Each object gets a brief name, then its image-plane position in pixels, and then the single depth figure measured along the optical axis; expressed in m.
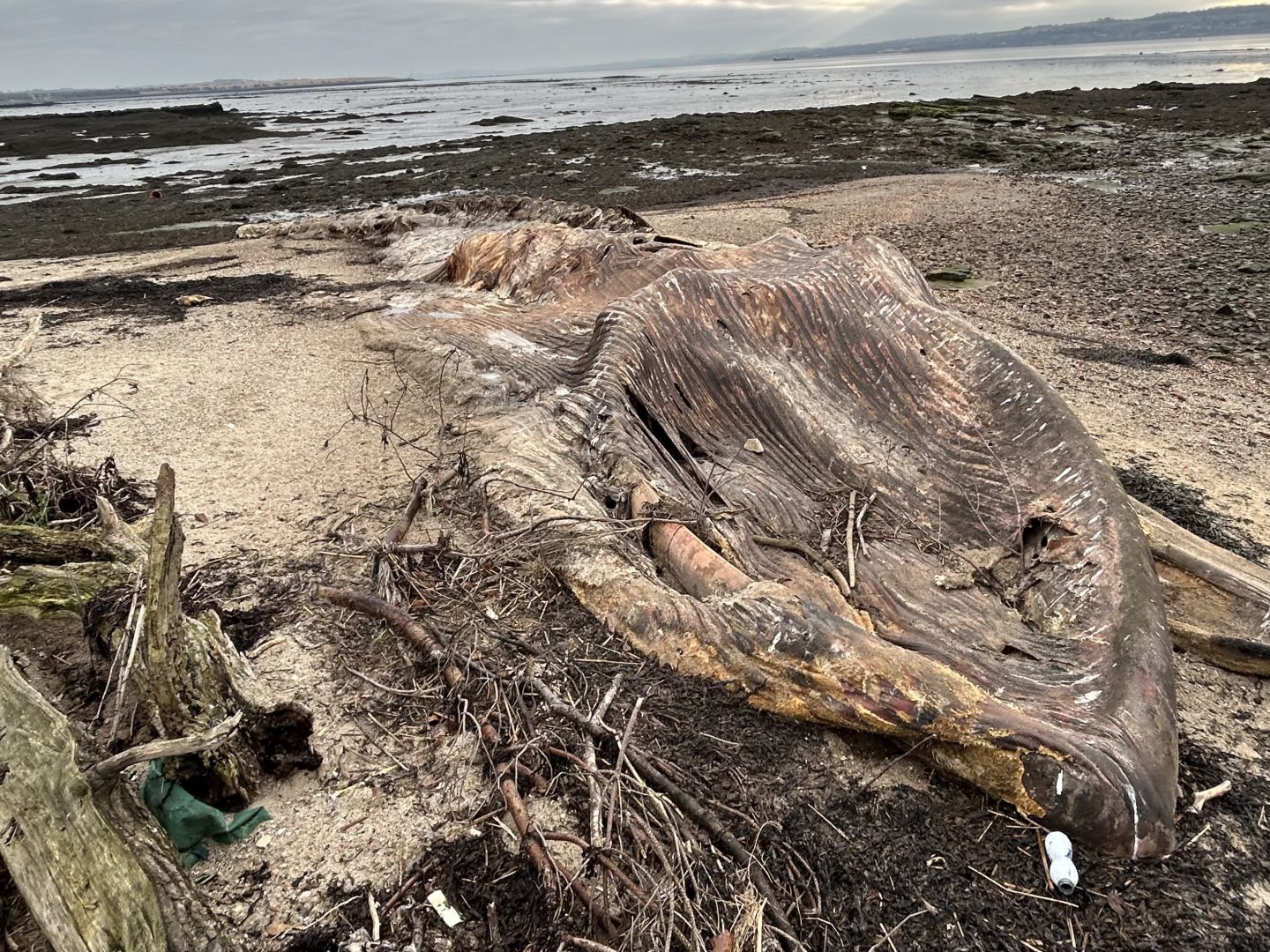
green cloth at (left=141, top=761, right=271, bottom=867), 2.46
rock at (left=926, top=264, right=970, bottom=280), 10.91
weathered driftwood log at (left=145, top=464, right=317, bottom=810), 2.35
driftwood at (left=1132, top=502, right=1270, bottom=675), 3.55
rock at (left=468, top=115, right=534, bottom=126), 38.53
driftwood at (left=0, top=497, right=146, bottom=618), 3.24
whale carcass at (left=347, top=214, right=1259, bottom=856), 2.67
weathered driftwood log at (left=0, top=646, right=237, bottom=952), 1.81
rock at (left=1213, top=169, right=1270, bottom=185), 15.88
